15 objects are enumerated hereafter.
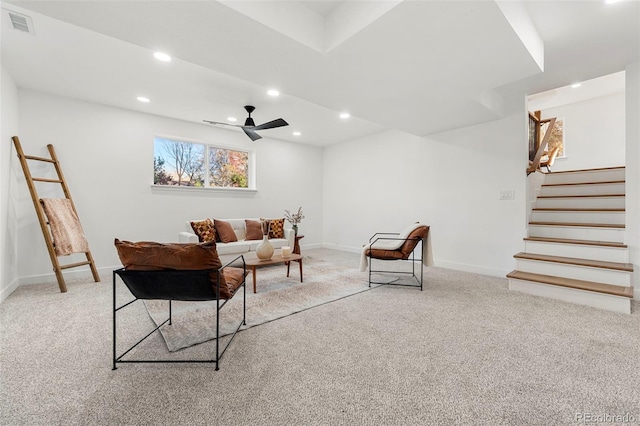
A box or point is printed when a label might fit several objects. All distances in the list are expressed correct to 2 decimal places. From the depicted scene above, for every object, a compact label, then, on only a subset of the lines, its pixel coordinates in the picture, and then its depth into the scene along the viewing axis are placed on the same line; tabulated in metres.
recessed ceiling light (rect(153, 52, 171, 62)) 2.71
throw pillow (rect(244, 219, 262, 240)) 4.94
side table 4.80
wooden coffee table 3.16
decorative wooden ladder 3.21
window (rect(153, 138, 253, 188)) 4.80
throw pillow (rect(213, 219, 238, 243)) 4.55
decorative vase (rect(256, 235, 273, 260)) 3.41
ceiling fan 3.69
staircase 2.76
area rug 2.17
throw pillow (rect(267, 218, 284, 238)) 5.04
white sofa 4.23
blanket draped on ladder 3.38
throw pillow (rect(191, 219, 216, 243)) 4.32
